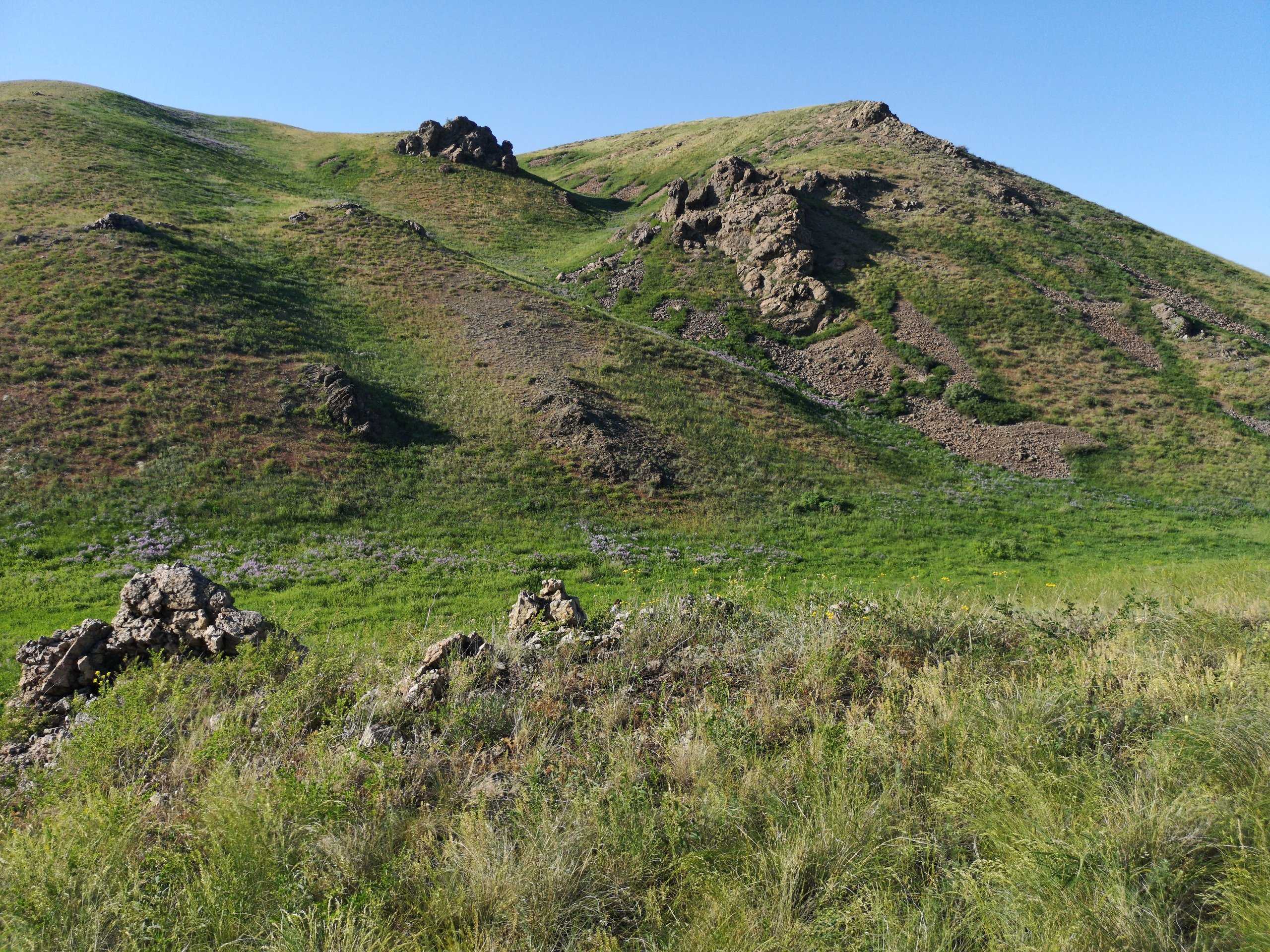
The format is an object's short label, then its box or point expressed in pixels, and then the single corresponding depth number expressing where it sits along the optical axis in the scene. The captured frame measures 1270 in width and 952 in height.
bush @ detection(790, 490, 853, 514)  23.92
